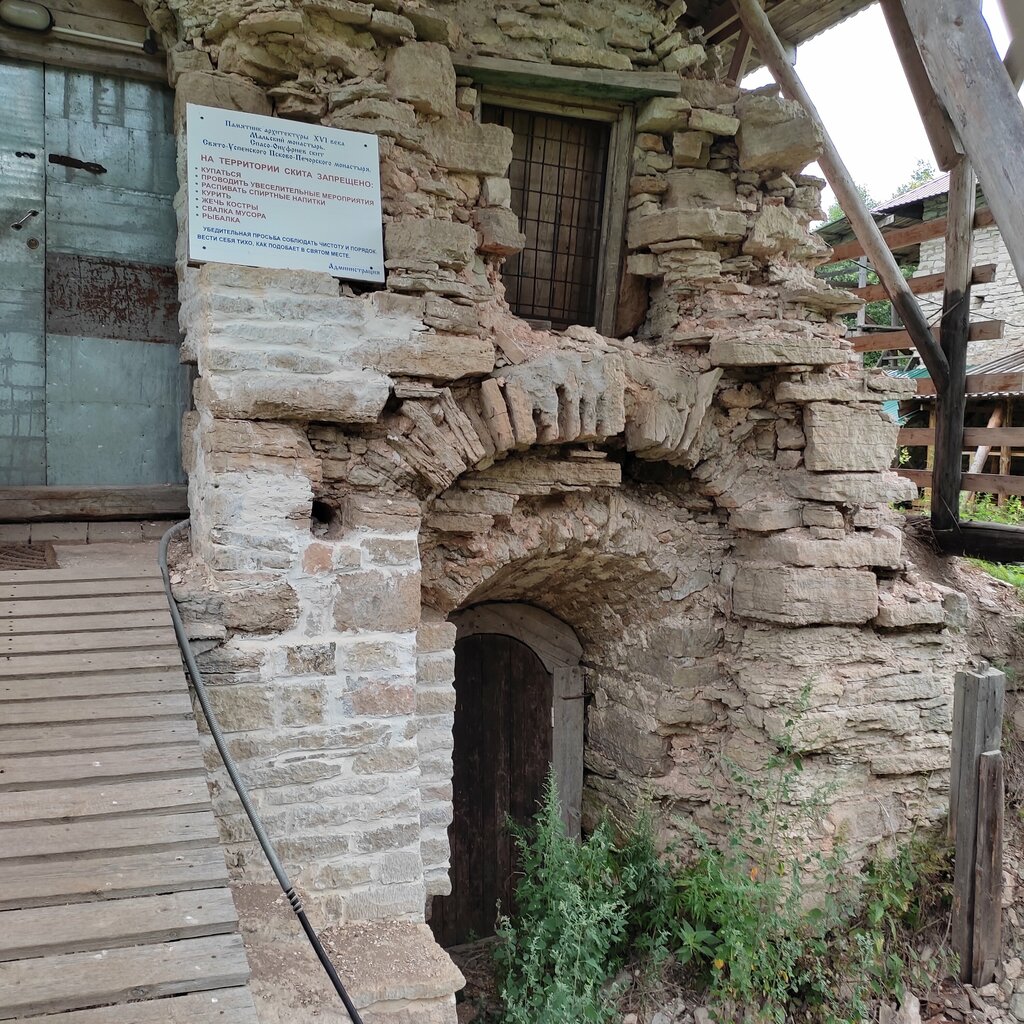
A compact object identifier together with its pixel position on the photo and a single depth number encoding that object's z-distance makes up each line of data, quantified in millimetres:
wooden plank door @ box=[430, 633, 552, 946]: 5078
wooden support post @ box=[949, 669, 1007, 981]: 4332
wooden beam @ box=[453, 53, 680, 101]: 3965
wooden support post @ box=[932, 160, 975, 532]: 5055
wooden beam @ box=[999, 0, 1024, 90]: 4418
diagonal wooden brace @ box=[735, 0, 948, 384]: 4719
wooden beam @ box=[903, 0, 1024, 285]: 3102
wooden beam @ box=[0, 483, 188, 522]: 3664
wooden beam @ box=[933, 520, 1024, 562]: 4938
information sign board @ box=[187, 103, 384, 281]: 3250
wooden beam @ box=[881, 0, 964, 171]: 4805
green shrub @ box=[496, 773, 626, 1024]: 3908
